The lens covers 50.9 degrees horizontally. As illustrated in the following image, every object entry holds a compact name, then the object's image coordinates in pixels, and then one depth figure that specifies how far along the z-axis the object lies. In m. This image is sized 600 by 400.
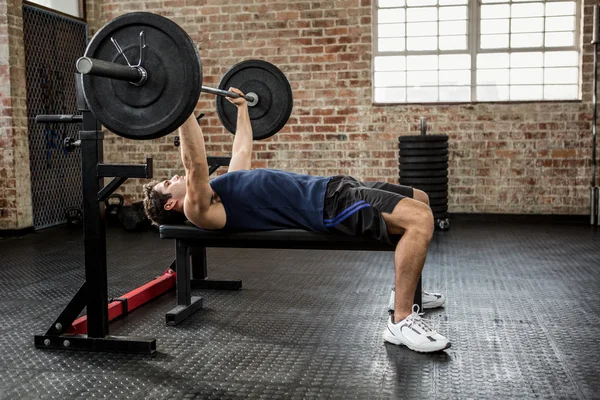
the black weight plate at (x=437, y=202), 5.12
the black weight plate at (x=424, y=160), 5.09
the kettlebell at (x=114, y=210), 5.73
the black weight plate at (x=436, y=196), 5.11
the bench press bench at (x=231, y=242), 2.36
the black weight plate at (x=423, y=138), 5.07
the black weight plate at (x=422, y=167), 5.11
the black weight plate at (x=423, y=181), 5.12
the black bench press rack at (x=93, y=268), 2.25
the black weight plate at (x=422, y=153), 5.08
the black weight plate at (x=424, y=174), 5.11
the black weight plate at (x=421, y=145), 5.07
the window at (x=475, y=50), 5.41
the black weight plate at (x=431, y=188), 5.12
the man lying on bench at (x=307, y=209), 2.24
